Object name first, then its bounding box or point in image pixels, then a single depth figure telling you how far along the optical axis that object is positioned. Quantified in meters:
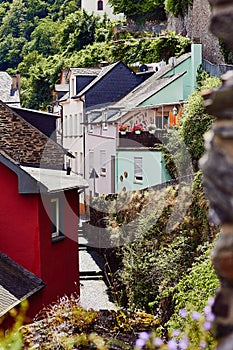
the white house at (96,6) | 87.50
